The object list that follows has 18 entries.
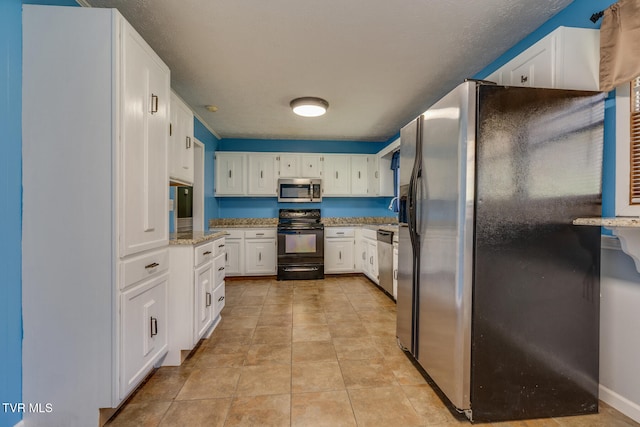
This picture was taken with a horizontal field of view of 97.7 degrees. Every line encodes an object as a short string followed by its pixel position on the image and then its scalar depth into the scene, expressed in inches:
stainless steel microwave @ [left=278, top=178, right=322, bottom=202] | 190.4
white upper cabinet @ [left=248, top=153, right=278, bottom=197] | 188.9
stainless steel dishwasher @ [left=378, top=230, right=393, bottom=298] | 137.2
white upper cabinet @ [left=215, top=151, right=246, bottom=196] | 186.4
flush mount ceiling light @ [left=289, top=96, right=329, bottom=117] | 126.0
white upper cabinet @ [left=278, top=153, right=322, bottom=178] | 191.0
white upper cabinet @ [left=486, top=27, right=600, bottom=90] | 62.5
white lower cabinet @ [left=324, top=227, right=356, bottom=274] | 185.3
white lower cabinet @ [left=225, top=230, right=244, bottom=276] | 177.0
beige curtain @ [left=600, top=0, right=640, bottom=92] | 55.3
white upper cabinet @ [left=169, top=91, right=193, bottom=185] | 87.0
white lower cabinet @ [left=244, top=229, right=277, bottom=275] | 179.5
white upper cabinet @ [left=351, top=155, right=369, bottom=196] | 198.5
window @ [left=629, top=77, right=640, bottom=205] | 57.1
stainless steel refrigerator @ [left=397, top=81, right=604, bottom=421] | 56.3
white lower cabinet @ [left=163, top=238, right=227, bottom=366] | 79.8
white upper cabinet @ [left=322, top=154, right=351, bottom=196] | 195.3
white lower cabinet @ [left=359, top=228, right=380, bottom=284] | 160.1
